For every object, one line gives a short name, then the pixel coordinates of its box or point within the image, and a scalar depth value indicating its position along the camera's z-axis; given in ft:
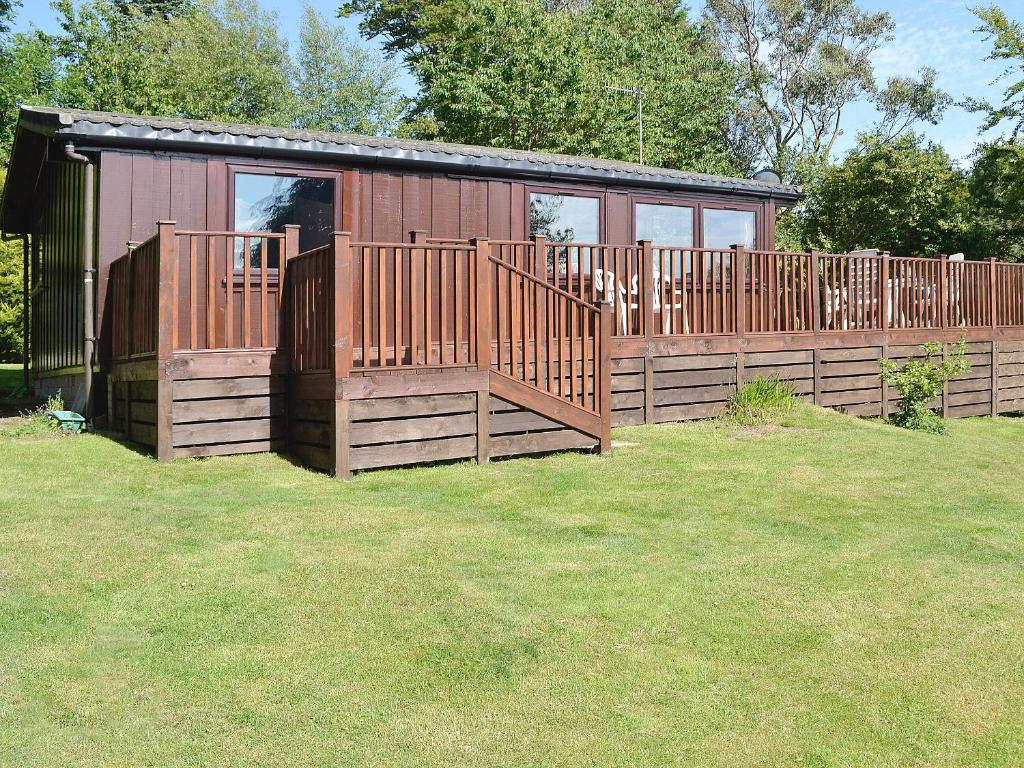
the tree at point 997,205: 69.41
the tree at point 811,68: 116.98
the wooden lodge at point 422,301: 22.81
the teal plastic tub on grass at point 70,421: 27.55
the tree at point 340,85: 125.29
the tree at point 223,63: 107.24
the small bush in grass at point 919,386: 33.68
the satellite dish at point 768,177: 46.59
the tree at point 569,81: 83.51
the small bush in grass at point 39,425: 26.81
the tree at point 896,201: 79.51
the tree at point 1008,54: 67.97
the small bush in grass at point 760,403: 31.12
